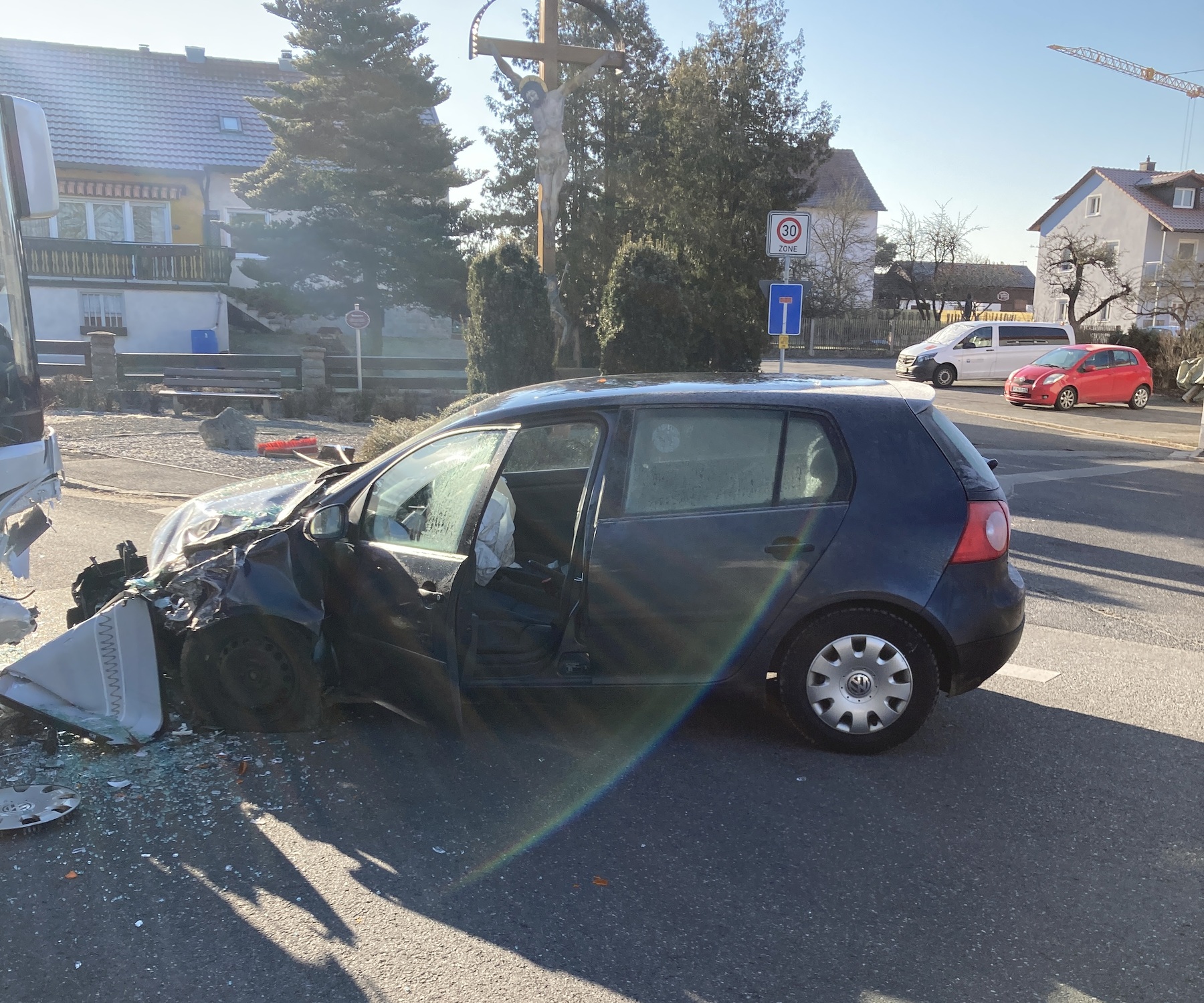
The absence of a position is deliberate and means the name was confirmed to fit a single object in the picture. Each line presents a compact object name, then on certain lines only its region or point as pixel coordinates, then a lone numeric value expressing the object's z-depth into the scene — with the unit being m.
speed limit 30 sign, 11.84
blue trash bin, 26.52
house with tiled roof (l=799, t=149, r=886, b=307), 53.19
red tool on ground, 14.04
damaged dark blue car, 4.38
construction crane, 98.69
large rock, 14.49
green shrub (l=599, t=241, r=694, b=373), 13.41
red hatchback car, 24.05
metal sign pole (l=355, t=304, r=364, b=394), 19.50
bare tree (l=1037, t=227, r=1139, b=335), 41.44
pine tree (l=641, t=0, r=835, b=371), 20.25
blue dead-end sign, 12.02
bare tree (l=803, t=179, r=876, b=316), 51.00
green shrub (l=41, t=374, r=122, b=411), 19.52
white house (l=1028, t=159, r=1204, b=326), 53.00
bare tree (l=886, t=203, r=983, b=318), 55.66
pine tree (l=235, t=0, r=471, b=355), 26.27
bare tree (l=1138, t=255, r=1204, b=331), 31.34
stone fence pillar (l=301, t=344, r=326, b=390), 20.00
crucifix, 13.32
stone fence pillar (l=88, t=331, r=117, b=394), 20.08
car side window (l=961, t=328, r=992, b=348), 29.55
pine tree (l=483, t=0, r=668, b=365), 28.30
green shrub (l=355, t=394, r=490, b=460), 11.60
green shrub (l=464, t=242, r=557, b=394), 13.61
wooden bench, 19.48
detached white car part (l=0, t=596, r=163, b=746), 4.31
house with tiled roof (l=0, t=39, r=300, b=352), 27.23
